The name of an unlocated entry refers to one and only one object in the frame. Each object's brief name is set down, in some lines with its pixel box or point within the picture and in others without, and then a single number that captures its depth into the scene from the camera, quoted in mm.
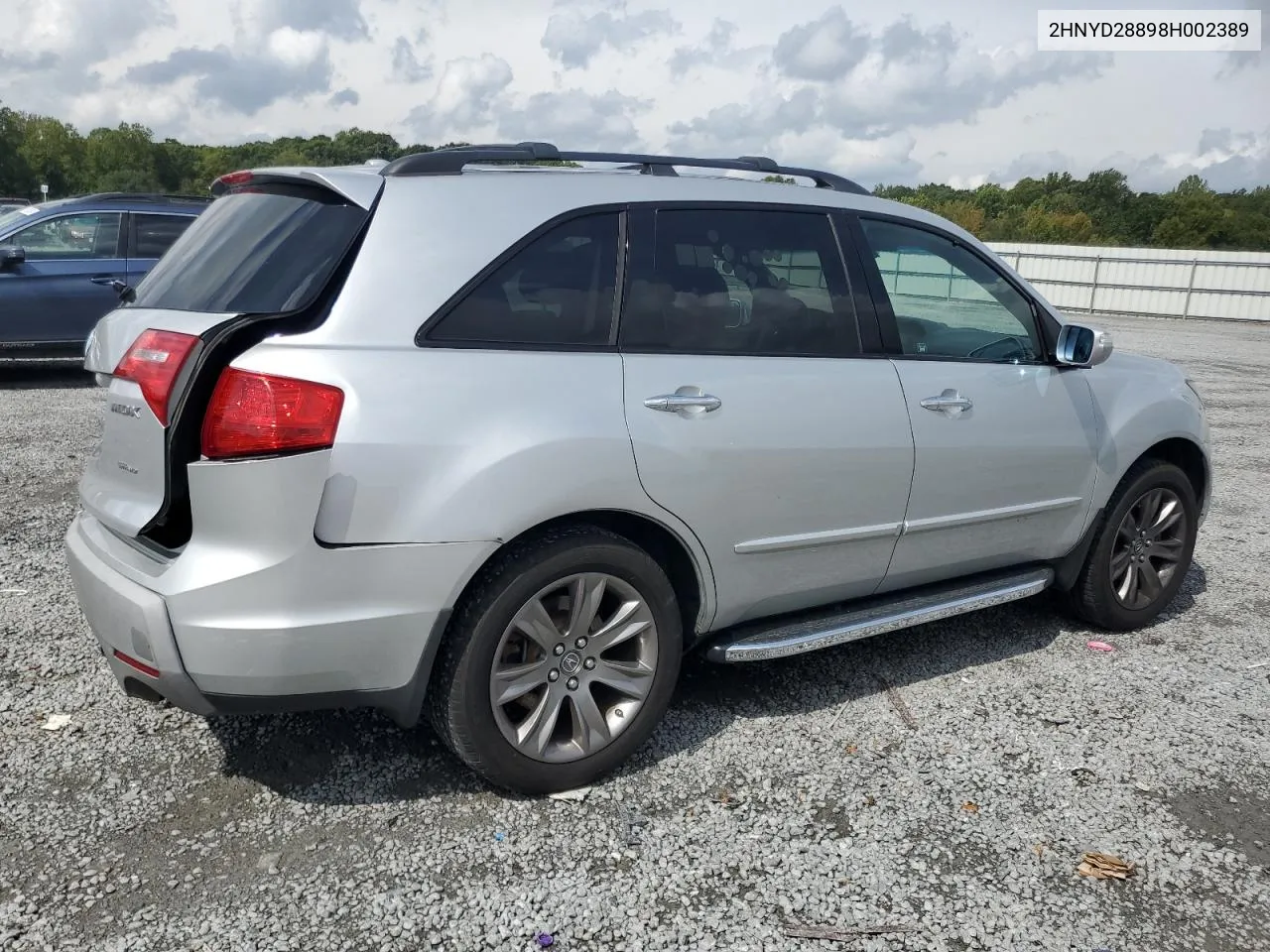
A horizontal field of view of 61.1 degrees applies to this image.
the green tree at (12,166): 95438
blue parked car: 10125
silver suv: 2732
